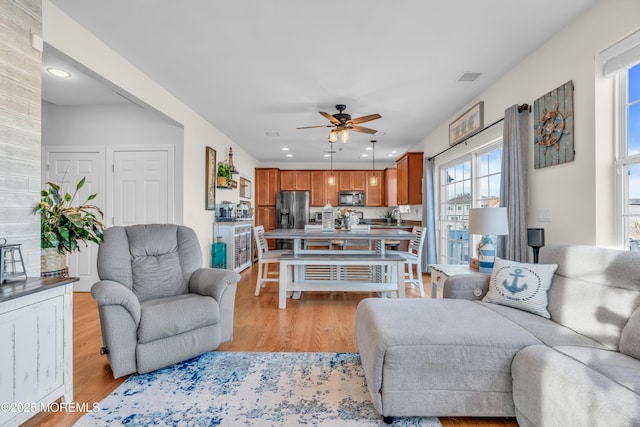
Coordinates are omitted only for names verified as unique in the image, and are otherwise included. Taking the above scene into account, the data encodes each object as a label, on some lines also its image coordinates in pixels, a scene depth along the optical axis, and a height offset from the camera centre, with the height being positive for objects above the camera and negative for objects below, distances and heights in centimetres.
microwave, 818 +46
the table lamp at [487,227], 268 -11
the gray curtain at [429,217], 533 -3
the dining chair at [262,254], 407 -54
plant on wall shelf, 532 +72
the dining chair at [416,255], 399 -56
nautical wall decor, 236 +72
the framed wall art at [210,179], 484 +59
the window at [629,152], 199 +42
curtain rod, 280 +101
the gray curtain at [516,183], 275 +30
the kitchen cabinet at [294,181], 825 +93
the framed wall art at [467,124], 368 +119
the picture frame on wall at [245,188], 683 +63
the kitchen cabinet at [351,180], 823 +95
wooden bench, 363 -81
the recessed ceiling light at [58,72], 318 +153
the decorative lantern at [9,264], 160 -27
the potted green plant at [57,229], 207 -9
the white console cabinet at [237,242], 529 -50
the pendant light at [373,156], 625 +147
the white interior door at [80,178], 422 +49
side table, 283 -53
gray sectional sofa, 127 -68
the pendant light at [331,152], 655 +147
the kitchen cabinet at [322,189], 823 +71
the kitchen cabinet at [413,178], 598 +74
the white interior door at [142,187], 418 +39
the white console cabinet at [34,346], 143 -67
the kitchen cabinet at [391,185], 777 +77
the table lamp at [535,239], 245 -20
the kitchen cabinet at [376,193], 822 +60
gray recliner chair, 199 -63
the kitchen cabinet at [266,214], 816 +3
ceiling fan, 381 +118
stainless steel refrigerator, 790 +16
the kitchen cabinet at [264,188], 810 +72
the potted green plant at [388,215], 817 +0
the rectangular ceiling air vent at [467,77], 319 +147
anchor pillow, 203 -50
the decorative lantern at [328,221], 435 -8
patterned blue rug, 166 -110
